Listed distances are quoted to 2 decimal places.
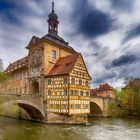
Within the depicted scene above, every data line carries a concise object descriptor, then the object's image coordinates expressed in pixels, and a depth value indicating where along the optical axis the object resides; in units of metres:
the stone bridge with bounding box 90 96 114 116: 41.88
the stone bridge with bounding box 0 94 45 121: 25.97
